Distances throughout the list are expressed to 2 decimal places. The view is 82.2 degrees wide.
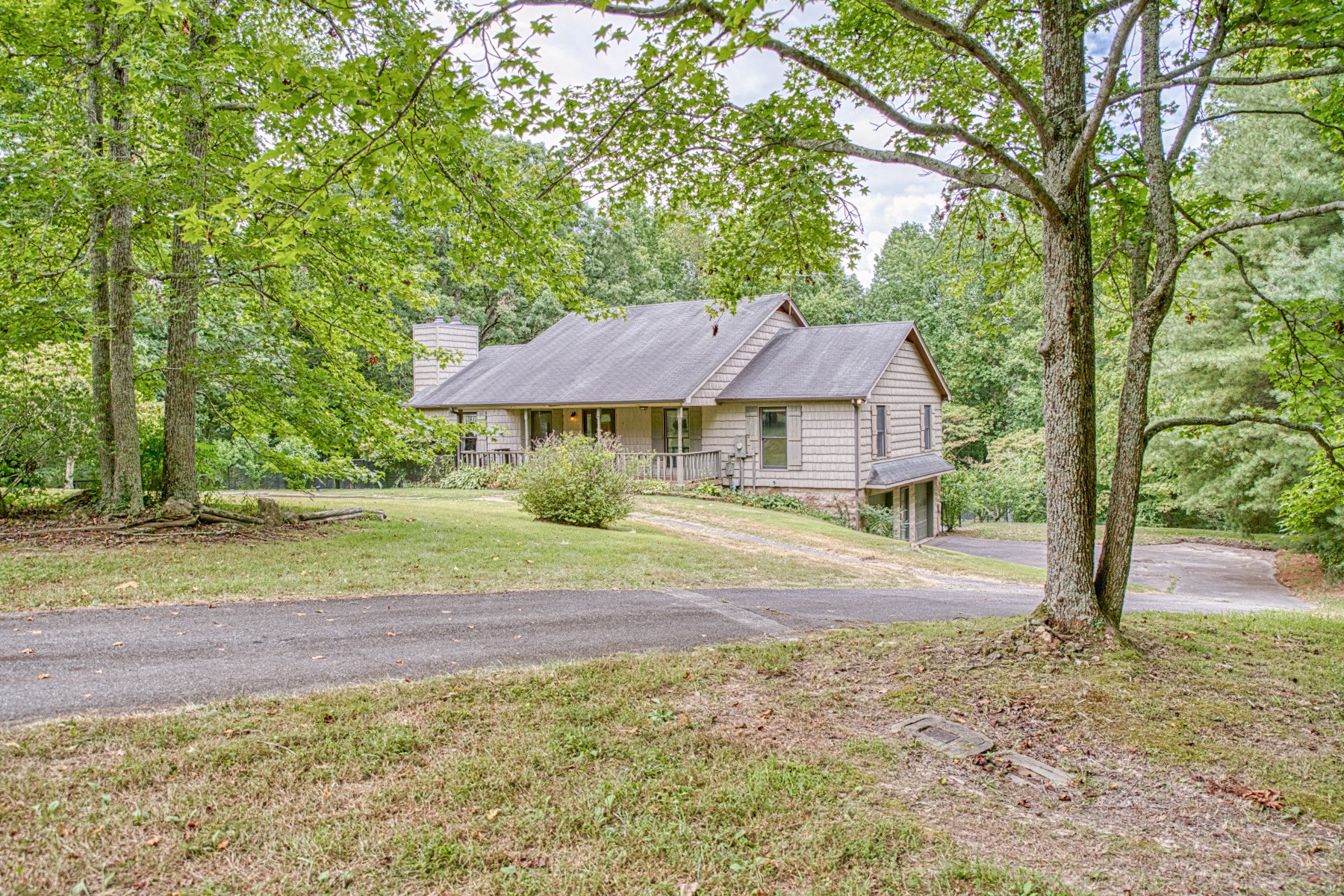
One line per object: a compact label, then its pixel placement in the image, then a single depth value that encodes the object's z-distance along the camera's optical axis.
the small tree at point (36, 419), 10.56
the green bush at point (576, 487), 14.84
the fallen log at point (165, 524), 10.14
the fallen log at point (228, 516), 10.95
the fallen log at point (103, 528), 10.13
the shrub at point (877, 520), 21.80
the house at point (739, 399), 21.69
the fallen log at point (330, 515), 12.41
